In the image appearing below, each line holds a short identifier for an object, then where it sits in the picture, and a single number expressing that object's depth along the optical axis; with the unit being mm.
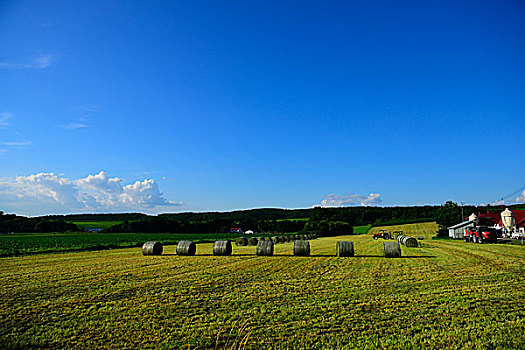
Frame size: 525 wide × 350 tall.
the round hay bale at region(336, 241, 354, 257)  21453
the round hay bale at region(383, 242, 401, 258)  20516
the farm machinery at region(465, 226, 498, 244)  31875
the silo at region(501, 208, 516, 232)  51969
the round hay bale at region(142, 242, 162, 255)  23845
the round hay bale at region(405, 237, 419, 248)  30811
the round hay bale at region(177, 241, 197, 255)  23125
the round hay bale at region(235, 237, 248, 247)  36406
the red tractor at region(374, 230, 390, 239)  54250
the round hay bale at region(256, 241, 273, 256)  22375
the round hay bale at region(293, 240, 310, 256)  21625
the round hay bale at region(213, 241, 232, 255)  22938
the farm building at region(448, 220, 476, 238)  53969
